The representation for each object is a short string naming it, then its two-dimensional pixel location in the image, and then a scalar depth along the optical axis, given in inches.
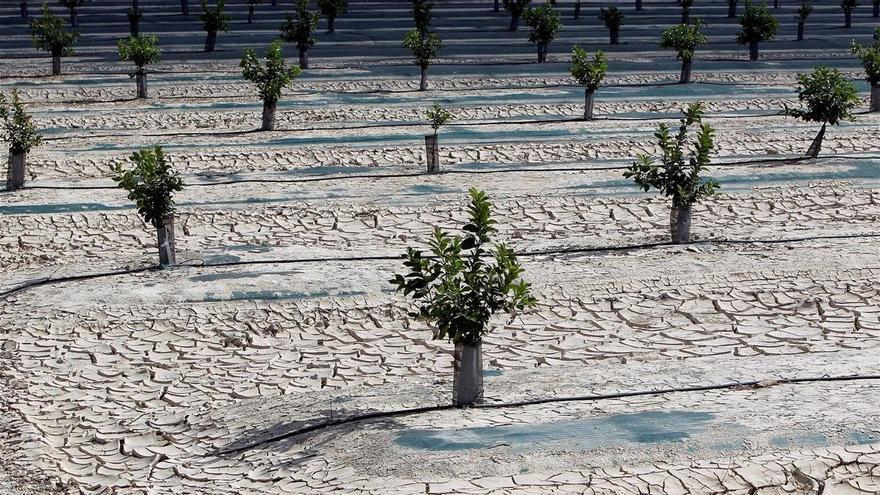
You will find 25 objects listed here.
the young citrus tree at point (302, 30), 1087.0
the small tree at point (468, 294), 363.9
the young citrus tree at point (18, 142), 675.4
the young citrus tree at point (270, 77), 823.1
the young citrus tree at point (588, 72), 844.6
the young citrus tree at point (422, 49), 995.3
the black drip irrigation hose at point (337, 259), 521.3
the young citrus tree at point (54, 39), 1075.9
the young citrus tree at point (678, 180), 548.4
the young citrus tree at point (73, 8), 1375.5
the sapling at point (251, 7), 1401.7
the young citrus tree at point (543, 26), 1120.2
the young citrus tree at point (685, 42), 1002.7
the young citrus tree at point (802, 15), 1320.1
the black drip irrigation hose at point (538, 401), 366.6
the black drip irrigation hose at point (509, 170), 693.3
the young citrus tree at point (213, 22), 1192.8
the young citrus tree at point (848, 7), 1424.7
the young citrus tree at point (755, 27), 1123.3
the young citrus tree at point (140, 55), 957.7
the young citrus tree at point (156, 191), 530.0
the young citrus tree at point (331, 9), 1317.7
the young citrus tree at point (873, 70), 864.9
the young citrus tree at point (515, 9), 1362.0
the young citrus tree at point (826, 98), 713.0
